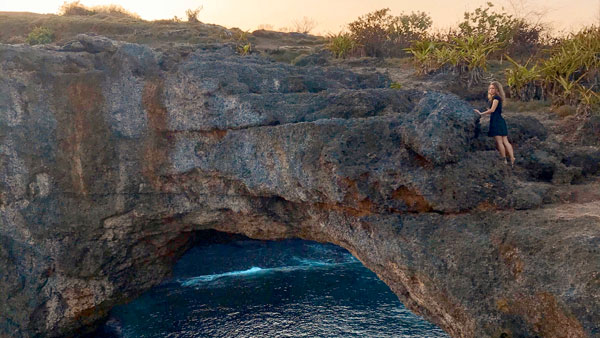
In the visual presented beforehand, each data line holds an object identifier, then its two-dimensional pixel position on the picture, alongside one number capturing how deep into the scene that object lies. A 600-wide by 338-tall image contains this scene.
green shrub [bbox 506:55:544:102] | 12.28
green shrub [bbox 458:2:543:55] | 17.06
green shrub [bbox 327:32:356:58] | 18.59
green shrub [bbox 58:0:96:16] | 31.39
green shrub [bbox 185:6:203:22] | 28.55
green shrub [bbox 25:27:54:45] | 21.97
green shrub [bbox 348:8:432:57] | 19.05
